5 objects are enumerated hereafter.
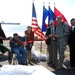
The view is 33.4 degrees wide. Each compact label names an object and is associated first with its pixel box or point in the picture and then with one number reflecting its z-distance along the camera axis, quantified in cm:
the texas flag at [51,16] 594
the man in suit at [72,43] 421
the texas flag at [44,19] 595
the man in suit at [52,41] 451
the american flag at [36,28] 558
